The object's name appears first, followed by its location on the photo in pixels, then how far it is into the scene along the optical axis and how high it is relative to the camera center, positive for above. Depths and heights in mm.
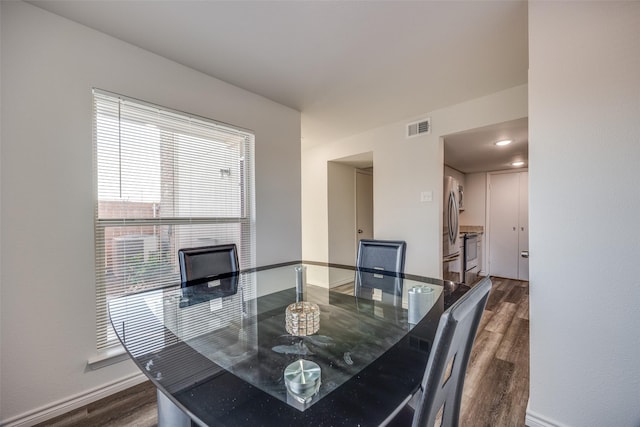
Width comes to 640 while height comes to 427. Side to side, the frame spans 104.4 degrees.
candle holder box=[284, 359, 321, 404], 609 -446
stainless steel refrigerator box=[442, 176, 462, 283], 3084 -313
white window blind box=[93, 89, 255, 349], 1702 +171
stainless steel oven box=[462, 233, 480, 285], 3965 -821
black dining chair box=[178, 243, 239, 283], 1739 -367
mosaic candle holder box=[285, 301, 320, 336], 1027 -465
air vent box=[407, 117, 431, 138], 2957 +1009
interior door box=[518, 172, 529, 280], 4512 -330
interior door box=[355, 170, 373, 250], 4805 +117
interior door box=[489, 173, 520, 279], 4691 -290
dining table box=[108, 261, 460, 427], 574 -475
